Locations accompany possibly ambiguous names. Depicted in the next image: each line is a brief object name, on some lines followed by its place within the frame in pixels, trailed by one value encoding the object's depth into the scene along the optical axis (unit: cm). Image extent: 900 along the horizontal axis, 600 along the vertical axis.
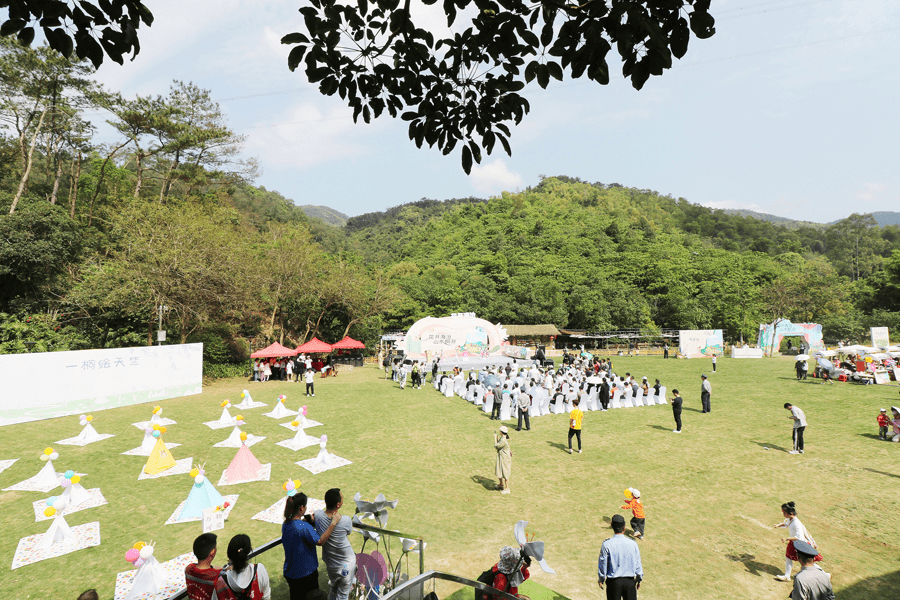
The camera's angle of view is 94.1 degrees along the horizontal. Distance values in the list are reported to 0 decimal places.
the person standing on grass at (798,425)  979
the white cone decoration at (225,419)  1244
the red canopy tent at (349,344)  2686
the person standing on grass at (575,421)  1012
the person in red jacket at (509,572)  358
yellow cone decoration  868
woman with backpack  327
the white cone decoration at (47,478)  803
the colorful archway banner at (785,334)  3331
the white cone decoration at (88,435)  1081
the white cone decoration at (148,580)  467
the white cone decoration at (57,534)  582
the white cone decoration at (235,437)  1065
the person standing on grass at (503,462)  786
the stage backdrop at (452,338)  2642
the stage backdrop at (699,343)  3338
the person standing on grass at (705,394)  1398
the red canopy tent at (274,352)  2158
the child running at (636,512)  624
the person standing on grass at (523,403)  1211
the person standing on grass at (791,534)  528
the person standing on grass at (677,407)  1185
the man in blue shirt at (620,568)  432
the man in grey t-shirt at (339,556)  394
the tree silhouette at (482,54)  242
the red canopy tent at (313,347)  2402
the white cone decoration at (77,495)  710
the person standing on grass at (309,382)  1659
